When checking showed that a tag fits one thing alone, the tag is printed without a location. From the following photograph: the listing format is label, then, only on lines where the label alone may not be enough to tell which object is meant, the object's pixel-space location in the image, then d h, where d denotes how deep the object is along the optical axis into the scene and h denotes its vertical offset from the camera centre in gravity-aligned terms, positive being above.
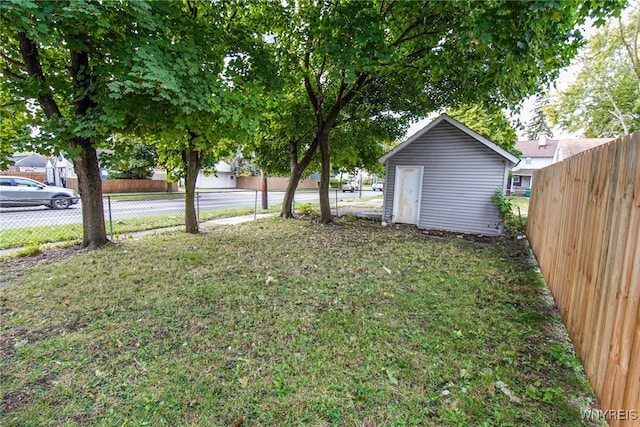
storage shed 8.91 +0.40
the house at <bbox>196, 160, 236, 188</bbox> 36.01 +0.59
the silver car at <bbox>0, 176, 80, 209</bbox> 11.04 -0.57
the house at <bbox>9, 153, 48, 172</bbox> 26.62 +1.32
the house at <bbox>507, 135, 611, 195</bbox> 33.31 +4.18
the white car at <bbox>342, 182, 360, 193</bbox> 35.88 -0.04
